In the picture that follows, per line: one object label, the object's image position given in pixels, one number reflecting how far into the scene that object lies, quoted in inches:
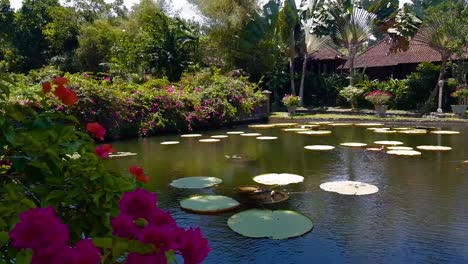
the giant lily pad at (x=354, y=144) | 357.6
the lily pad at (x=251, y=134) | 444.5
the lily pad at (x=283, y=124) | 536.1
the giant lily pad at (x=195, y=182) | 225.9
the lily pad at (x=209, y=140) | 404.2
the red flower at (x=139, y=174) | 71.8
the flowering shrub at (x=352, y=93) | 667.4
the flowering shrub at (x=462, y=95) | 569.6
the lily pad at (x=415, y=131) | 439.5
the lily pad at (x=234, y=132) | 463.6
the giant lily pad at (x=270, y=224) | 154.7
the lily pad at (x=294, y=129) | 473.0
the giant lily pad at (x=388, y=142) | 362.6
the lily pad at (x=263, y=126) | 527.1
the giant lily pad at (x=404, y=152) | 312.3
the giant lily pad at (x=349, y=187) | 208.8
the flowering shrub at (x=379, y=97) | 599.2
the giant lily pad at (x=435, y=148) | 333.1
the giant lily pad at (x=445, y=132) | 435.5
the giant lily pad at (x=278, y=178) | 228.8
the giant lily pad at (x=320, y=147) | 344.0
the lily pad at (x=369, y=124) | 524.4
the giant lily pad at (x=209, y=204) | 182.4
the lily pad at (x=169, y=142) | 395.2
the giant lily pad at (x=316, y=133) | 444.5
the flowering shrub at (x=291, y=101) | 640.4
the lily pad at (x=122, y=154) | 329.9
